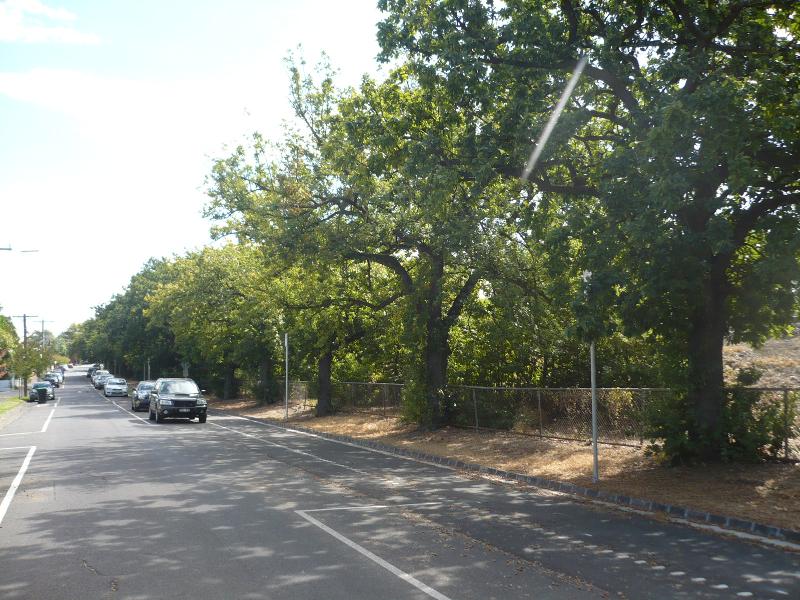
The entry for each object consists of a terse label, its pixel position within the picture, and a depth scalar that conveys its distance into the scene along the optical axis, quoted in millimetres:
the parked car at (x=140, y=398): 37438
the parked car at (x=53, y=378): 77875
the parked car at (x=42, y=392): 50325
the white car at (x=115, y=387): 58544
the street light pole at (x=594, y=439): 11953
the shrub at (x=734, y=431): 11766
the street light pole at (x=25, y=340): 60469
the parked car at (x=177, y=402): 27953
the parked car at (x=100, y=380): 74144
